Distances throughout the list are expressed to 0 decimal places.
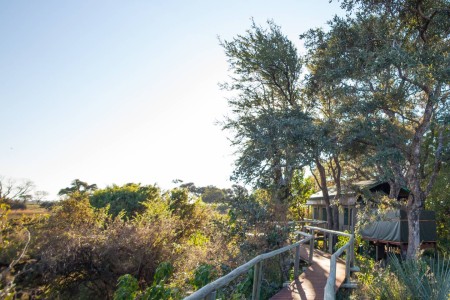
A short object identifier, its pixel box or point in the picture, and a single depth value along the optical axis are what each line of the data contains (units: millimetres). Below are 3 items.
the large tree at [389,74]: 12422
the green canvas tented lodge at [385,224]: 15273
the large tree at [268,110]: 15453
